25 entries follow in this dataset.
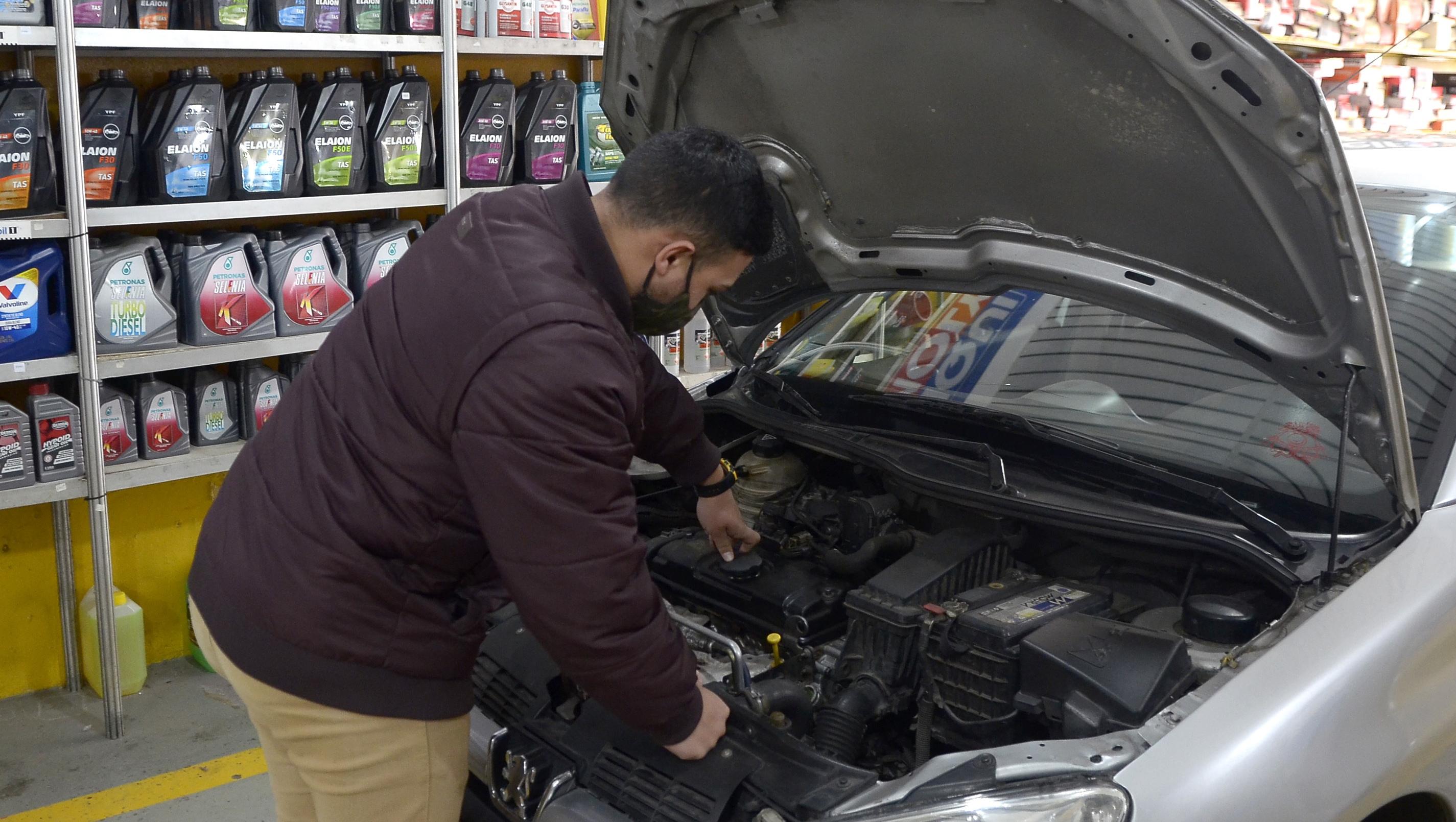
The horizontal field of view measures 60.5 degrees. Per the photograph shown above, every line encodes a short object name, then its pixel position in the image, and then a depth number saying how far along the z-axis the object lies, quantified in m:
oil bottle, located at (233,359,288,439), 3.92
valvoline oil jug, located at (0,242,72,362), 3.32
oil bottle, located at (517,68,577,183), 4.27
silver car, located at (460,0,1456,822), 1.71
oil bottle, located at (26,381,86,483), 3.43
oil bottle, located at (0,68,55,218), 3.26
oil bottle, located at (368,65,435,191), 3.95
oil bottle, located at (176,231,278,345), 3.68
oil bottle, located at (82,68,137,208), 3.44
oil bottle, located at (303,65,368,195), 3.82
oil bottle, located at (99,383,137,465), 3.61
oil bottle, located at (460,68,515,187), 4.15
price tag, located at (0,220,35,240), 3.24
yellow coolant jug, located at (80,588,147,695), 3.80
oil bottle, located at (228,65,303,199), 3.68
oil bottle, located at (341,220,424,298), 4.05
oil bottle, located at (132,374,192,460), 3.68
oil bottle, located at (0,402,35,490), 3.36
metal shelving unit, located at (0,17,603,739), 3.30
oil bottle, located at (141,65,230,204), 3.55
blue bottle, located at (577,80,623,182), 4.40
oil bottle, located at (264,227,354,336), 3.85
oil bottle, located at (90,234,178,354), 3.52
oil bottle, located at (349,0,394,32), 3.80
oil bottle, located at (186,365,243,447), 3.83
